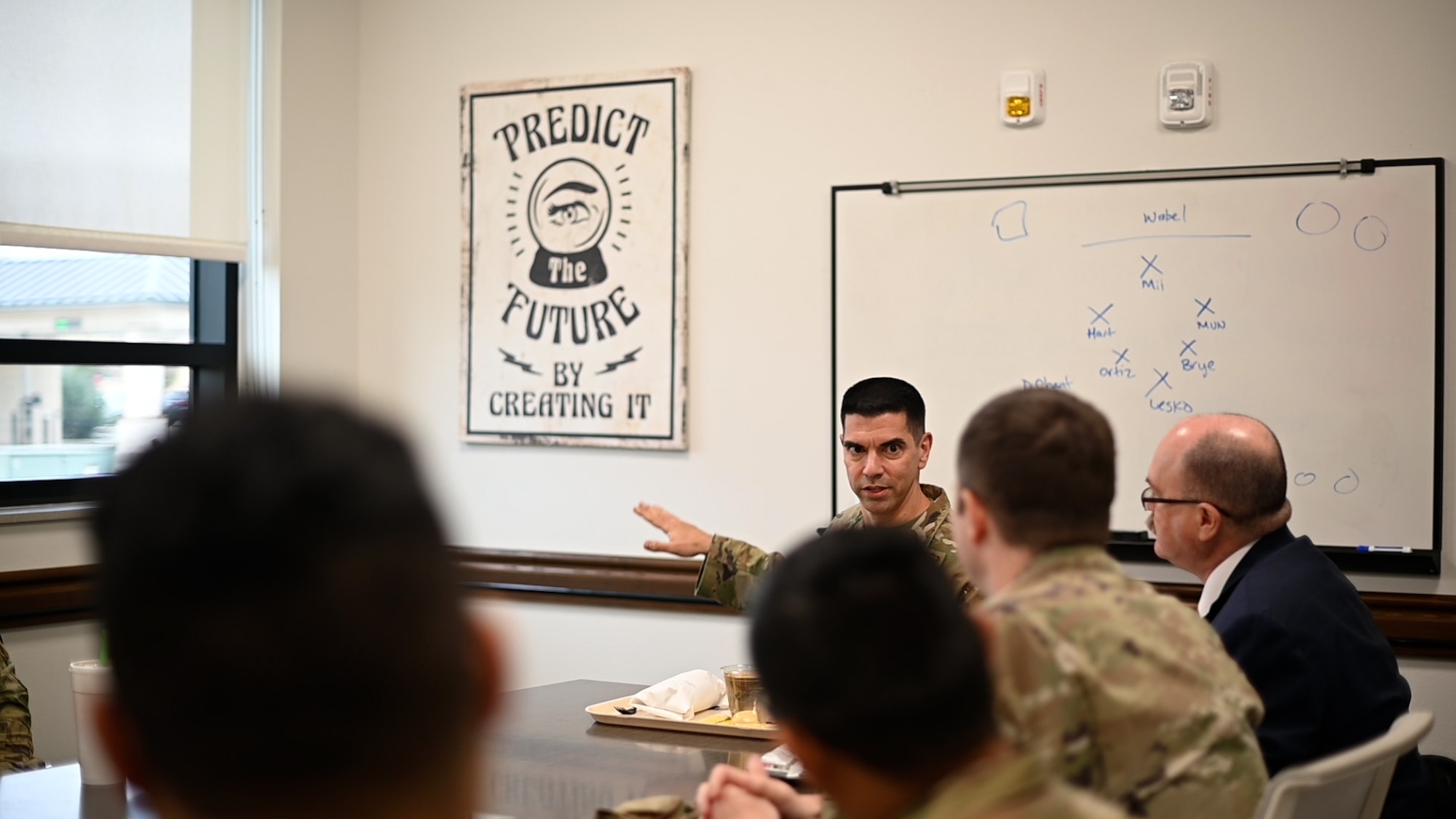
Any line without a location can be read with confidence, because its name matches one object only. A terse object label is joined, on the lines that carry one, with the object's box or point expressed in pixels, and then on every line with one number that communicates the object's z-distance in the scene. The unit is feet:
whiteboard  10.98
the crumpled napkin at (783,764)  6.85
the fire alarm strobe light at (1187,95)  11.53
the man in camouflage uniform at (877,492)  9.50
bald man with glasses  7.18
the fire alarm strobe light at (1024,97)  12.07
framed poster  13.58
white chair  5.34
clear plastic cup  8.04
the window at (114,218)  12.22
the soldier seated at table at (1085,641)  4.65
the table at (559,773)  6.46
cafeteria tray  7.79
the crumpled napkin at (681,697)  8.28
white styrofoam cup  6.39
